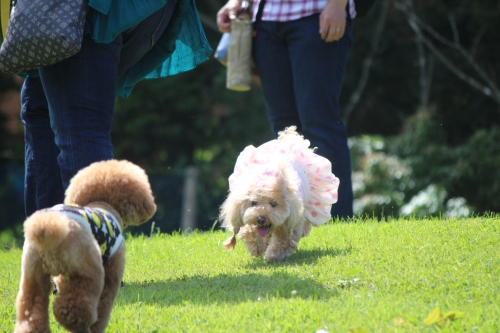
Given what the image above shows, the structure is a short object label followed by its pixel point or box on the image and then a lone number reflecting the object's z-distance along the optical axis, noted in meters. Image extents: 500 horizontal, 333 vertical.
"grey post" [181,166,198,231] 22.41
